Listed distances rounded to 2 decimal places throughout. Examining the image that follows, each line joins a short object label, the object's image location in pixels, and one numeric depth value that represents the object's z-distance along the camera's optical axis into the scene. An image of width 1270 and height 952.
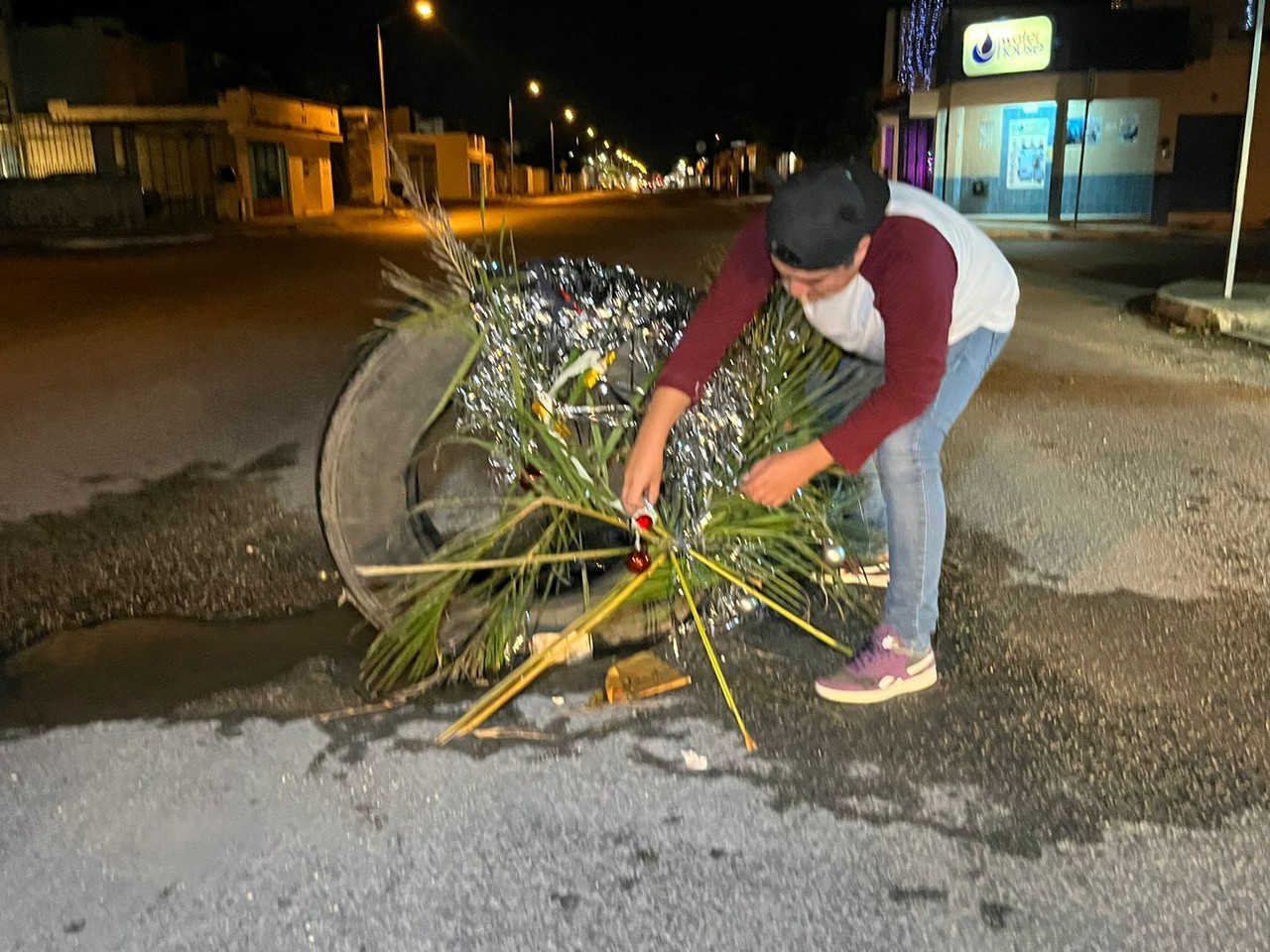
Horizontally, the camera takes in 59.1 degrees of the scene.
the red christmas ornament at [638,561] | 3.29
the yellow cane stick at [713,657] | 2.86
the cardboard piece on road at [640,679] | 3.08
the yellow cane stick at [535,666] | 2.93
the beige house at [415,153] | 38.59
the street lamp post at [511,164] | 54.81
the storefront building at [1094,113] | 21.83
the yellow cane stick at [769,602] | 3.30
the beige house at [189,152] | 27.09
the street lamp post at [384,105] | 30.80
